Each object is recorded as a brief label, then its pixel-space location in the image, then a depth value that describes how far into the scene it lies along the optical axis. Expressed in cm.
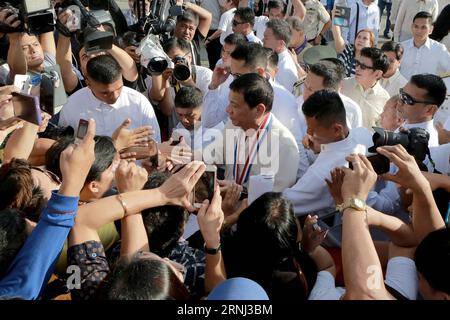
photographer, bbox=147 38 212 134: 410
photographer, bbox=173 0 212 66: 523
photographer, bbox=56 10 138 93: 382
